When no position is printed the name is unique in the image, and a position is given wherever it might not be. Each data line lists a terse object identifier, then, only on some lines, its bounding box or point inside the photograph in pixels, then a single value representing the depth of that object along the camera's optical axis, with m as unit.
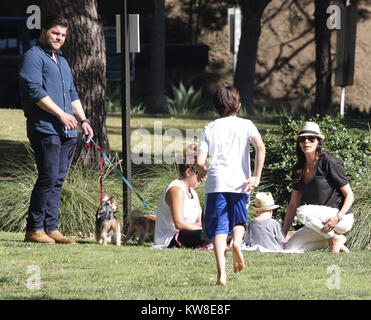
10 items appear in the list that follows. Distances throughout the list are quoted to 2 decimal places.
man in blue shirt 14.24
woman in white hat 15.16
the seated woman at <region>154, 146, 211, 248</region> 15.46
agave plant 40.22
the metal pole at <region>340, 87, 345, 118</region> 34.25
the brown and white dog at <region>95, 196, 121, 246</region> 15.65
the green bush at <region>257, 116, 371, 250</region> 18.28
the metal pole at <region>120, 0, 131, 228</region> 16.62
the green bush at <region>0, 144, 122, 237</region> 17.53
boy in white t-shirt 11.59
